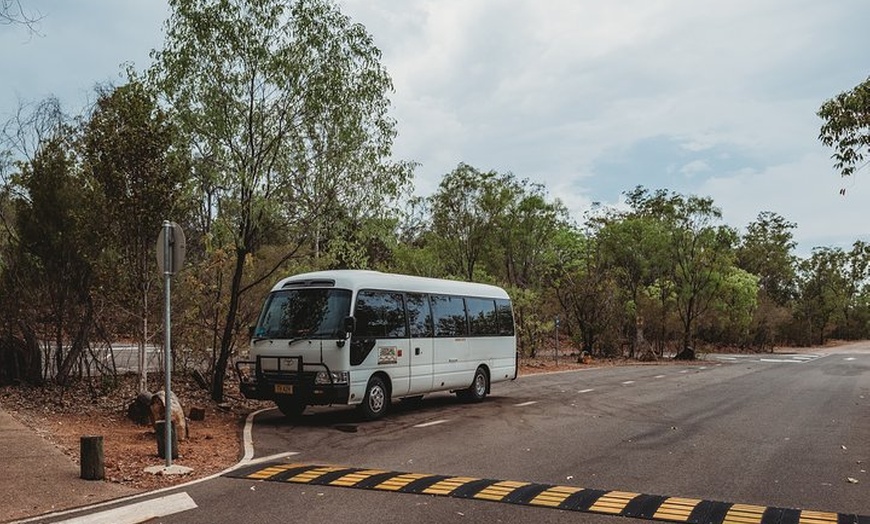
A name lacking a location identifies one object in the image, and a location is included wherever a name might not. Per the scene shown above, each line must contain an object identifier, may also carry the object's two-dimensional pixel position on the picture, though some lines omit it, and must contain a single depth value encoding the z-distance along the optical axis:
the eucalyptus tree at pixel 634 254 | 38.75
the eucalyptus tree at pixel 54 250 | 14.63
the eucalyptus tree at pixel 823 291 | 75.62
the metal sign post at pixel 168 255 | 8.72
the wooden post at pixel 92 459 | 8.14
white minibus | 12.77
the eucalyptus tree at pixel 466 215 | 30.09
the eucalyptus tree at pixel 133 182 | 13.31
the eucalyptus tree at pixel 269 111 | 14.80
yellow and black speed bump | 6.62
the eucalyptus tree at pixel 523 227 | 30.72
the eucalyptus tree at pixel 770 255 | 66.88
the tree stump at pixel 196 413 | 13.13
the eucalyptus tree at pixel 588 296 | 36.41
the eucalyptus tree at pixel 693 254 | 39.12
